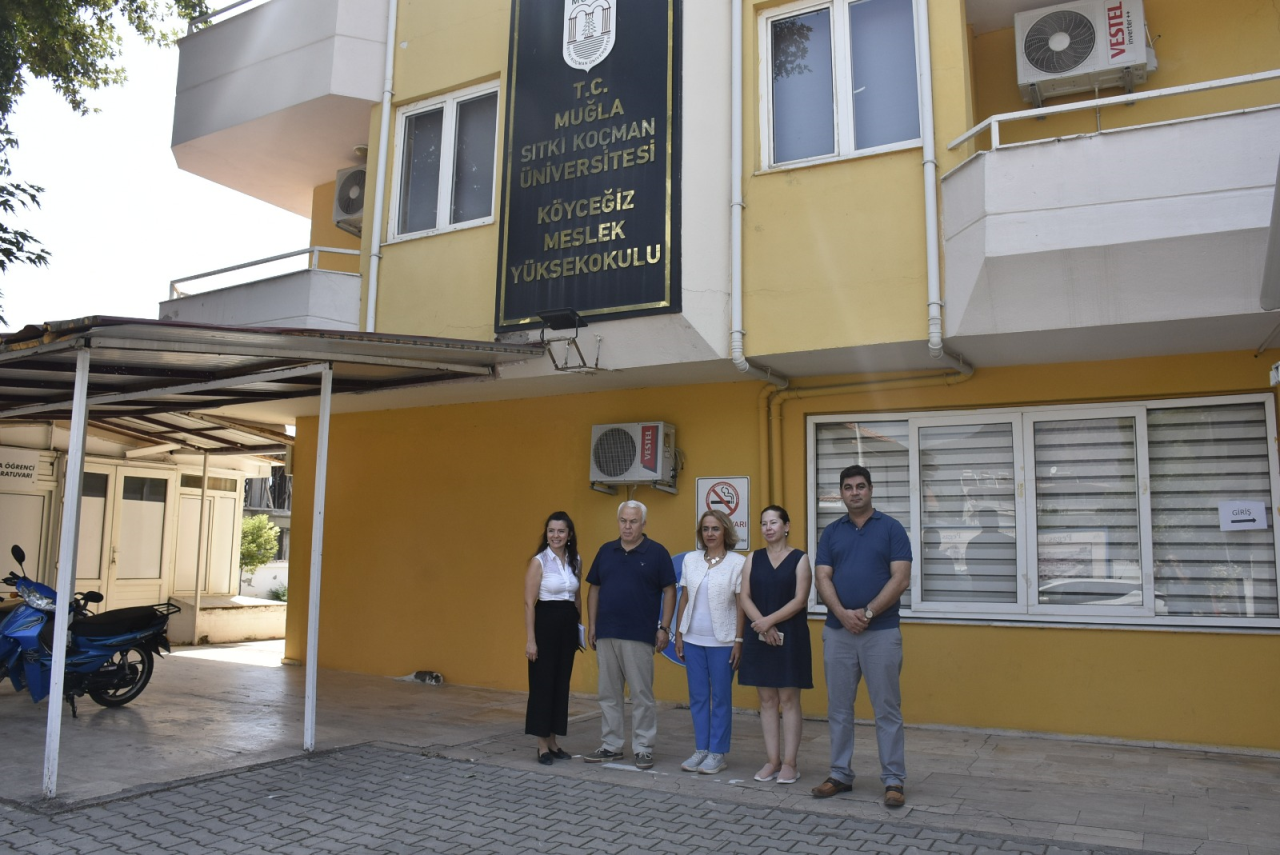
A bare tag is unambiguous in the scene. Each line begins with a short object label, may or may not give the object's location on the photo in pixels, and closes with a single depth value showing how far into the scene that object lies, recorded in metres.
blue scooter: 7.58
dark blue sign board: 8.02
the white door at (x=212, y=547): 14.39
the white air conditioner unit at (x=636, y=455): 8.71
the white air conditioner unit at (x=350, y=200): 11.20
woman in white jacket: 6.17
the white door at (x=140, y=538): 13.38
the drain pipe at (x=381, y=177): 9.64
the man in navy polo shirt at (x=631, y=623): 6.41
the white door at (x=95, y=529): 12.85
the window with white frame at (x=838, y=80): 7.68
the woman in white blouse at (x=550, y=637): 6.47
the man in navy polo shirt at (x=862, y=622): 5.43
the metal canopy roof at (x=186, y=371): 5.82
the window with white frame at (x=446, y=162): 9.52
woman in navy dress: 5.87
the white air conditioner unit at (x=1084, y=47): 7.53
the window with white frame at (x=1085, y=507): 7.15
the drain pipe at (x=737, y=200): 7.73
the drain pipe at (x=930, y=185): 6.99
